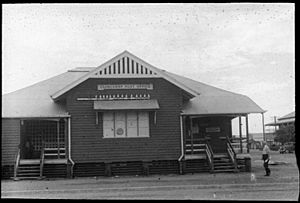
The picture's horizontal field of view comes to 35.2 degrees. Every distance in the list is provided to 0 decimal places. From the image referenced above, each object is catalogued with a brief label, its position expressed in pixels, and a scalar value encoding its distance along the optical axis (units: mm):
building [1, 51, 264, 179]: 22359
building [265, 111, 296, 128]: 40806
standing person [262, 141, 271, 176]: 19705
